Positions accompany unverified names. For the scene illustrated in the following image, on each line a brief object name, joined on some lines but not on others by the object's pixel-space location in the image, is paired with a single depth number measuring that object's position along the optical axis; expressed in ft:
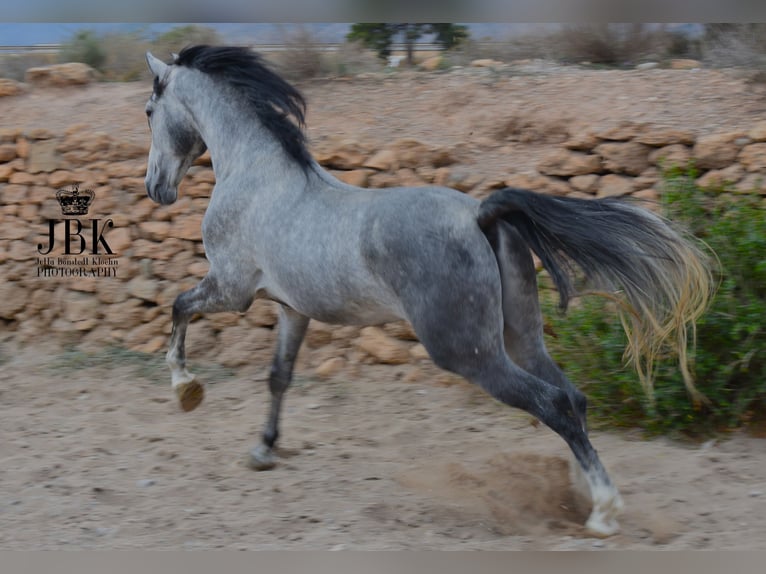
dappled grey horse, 25.46
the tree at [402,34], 62.44
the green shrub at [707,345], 33.42
